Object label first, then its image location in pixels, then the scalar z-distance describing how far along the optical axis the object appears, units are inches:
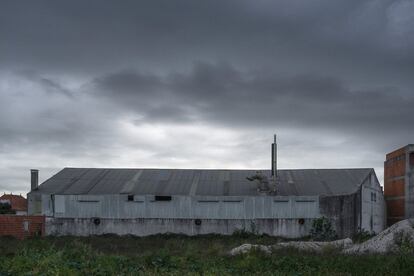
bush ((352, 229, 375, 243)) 1509.6
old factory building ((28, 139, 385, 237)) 1692.9
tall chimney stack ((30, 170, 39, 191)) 1820.3
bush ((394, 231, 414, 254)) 991.5
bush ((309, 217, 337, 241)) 1648.6
